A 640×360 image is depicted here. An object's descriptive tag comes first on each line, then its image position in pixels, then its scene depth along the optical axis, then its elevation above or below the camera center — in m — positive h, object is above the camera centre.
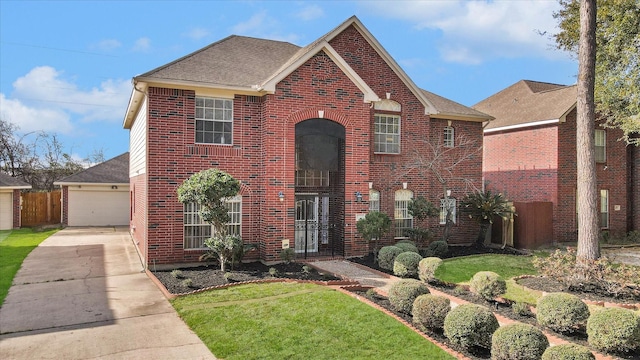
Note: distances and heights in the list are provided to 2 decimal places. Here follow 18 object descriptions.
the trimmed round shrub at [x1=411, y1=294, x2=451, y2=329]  7.77 -2.14
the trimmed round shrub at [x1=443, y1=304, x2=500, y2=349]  7.02 -2.19
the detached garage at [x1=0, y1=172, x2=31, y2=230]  24.28 -0.77
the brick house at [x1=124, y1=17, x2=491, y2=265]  13.16 +1.64
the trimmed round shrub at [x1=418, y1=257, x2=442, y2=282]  11.11 -1.98
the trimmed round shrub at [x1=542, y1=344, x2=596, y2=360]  5.91 -2.20
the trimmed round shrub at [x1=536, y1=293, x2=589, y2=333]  7.68 -2.15
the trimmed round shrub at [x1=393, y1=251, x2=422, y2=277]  12.08 -2.04
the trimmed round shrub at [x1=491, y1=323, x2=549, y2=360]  6.36 -2.23
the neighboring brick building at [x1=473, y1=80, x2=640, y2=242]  19.70 +1.45
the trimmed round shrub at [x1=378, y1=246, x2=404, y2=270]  13.16 -1.98
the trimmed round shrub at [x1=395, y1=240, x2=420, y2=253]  13.75 -1.77
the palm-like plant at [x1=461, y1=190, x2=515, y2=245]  17.41 -0.68
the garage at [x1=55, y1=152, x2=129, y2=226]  26.11 -0.63
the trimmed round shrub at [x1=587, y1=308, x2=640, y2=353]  6.82 -2.18
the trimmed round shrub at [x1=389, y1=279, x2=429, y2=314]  8.75 -2.07
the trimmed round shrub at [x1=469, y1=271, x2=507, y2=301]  9.45 -2.06
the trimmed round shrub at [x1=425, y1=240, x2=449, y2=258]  15.62 -2.06
